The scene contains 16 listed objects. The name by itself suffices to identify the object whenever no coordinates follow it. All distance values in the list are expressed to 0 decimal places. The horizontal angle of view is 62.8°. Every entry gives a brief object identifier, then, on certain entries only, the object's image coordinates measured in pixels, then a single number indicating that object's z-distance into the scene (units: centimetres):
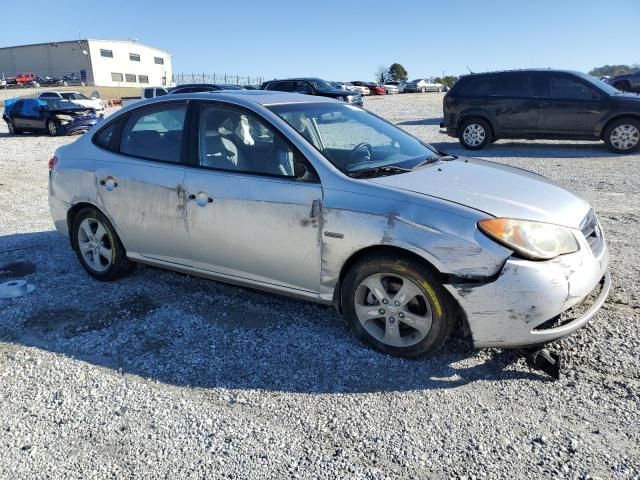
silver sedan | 305
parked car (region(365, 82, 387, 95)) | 4709
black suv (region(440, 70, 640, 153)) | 1173
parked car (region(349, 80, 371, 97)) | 4452
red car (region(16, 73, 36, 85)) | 7002
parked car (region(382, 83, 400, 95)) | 5042
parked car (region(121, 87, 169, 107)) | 2276
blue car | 1948
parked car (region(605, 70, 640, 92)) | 2577
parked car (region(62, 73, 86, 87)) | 7698
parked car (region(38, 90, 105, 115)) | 2112
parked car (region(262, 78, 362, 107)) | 2190
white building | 8438
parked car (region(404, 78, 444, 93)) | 5338
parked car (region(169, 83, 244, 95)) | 1741
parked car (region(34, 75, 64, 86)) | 7369
